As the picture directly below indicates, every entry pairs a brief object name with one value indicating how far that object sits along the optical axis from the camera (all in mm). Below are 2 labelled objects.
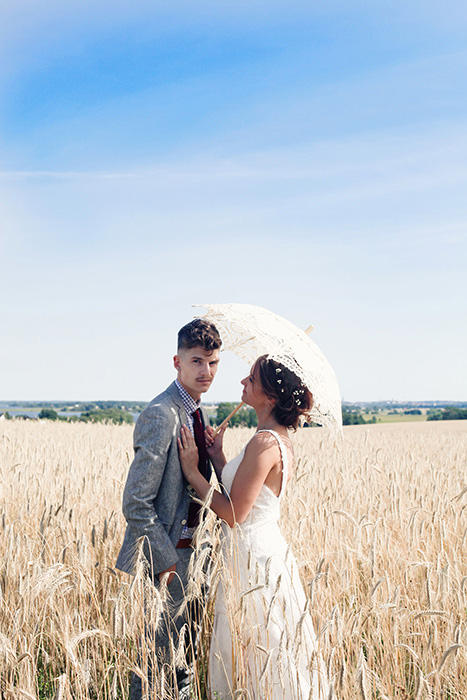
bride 2393
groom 2543
